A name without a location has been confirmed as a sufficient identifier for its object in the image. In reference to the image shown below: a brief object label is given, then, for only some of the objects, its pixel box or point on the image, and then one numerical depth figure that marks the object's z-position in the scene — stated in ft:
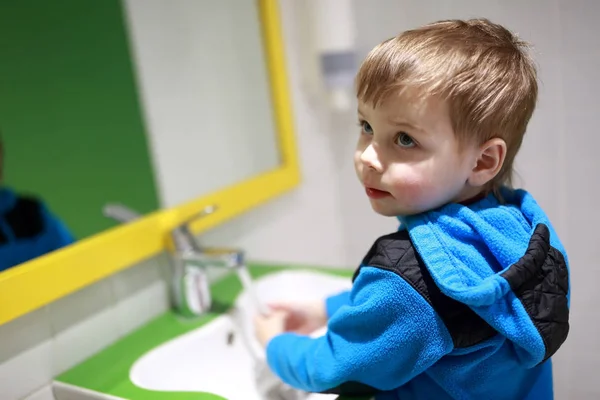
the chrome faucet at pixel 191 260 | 3.20
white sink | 2.86
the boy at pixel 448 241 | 1.94
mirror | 3.51
